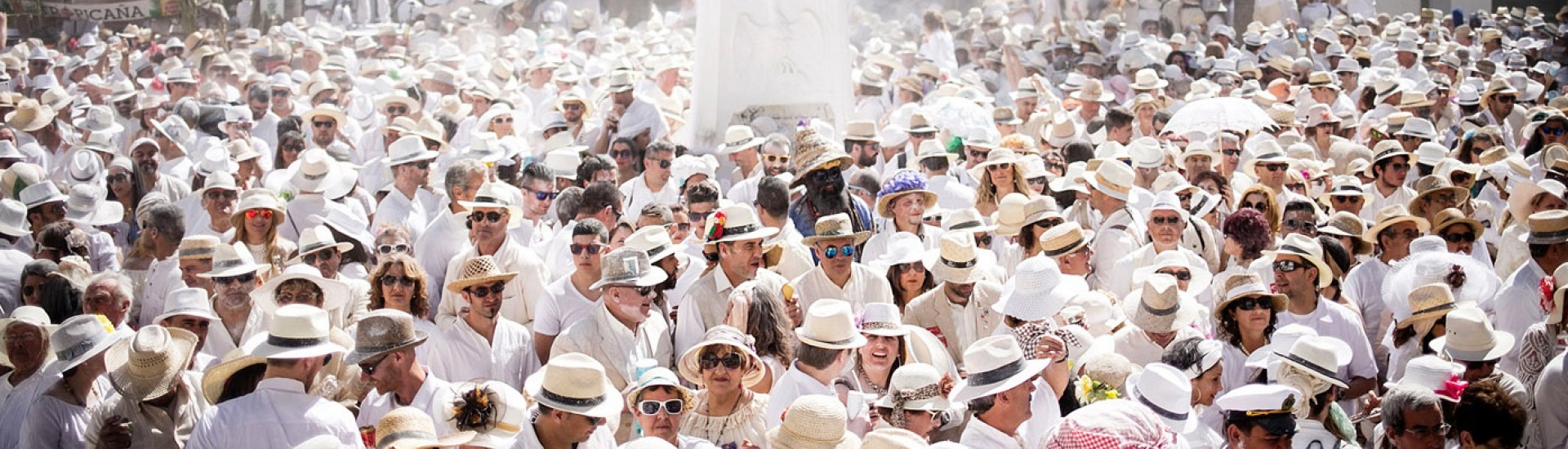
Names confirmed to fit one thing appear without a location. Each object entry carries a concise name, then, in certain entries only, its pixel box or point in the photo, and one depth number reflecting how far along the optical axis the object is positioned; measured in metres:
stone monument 10.90
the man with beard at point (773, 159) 9.09
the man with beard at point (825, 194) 7.49
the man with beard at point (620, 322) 5.68
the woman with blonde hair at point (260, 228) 7.37
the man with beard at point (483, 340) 5.86
